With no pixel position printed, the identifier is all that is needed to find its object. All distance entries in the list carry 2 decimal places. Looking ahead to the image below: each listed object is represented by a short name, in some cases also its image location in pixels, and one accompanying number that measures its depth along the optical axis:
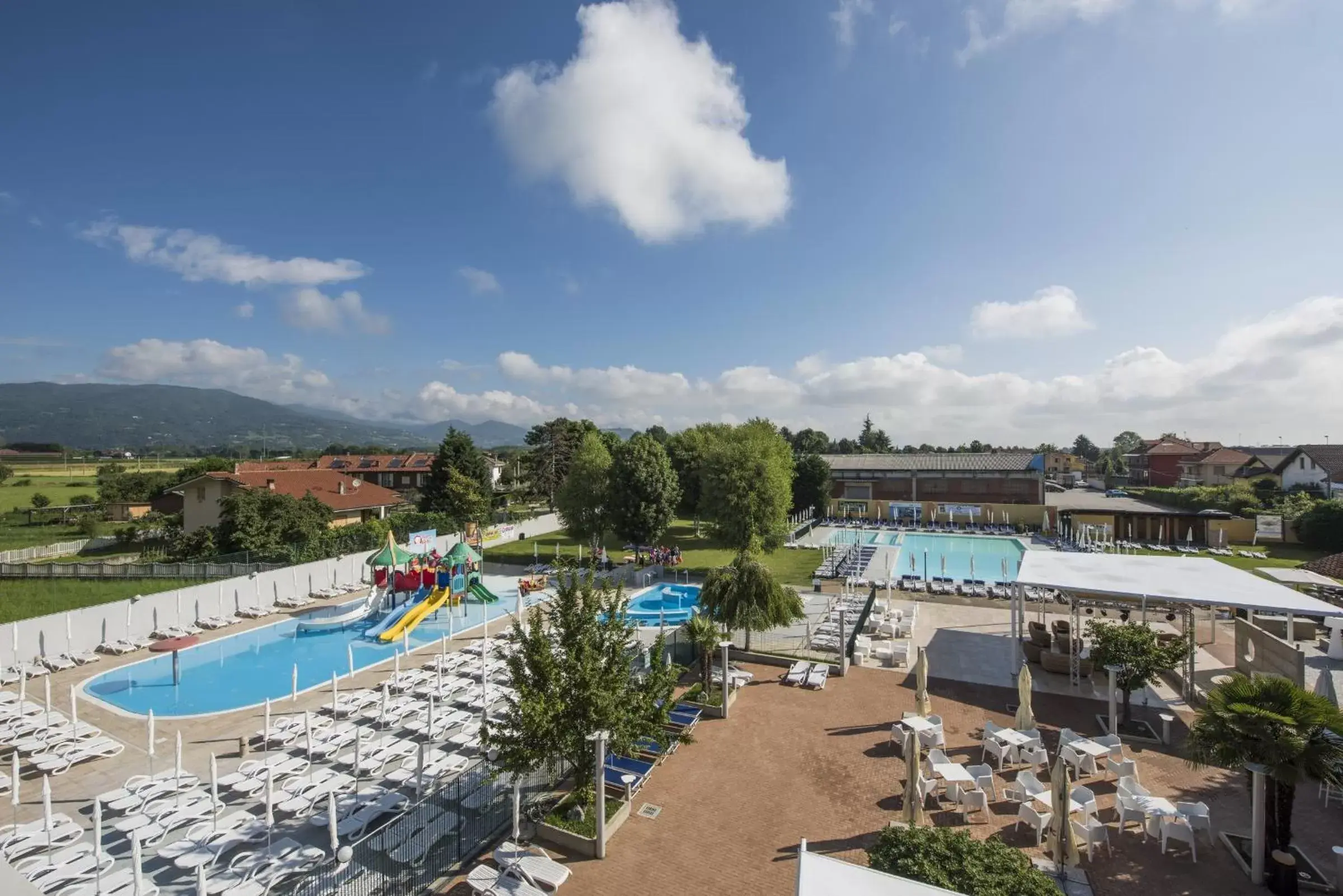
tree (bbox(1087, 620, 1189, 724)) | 13.03
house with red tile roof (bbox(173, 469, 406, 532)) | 39.81
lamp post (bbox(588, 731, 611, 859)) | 9.09
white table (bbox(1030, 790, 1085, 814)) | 9.68
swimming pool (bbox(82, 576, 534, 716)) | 16.80
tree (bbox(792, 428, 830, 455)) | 96.12
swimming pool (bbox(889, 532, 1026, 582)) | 33.75
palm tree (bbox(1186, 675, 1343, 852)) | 7.86
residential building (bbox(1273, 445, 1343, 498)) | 43.50
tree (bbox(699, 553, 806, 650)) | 16.98
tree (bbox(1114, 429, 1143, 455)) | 145.75
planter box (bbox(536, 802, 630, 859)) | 9.28
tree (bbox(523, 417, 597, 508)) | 58.81
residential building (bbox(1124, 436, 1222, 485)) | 79.19
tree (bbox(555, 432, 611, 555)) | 33.88
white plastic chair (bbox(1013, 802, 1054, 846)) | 9.27
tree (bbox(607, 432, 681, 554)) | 32.38
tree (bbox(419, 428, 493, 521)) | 44.55
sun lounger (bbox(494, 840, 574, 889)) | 8.29
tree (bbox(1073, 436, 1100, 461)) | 152.75
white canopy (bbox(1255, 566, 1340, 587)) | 20.86
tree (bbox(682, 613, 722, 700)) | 14.63
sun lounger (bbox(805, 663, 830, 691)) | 15.75
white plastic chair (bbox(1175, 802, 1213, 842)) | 9.13
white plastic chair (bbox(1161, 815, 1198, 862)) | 8.88
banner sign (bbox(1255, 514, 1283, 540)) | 37.38
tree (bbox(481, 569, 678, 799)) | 9.25
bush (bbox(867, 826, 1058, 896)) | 6.48
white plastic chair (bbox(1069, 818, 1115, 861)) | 9.02
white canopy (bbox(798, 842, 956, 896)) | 5.72
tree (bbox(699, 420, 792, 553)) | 31.83
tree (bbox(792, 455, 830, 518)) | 49.38
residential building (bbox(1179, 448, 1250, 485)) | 66.81
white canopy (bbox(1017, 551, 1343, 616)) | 13.89
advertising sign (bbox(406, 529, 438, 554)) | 27.08
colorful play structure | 24.55
